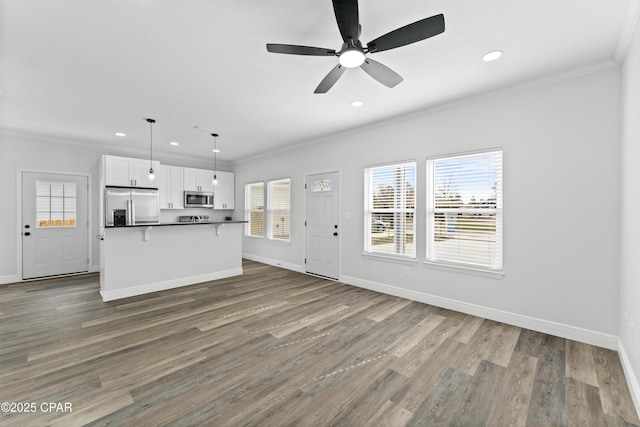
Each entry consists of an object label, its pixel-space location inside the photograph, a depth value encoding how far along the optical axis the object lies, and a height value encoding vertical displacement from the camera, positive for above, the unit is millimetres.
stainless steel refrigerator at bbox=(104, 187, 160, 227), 5797 +99
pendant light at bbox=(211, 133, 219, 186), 5499 +1453
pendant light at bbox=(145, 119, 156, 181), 4574 +1426
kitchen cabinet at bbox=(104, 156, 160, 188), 5752 +835
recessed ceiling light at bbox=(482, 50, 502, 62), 2621 +1491
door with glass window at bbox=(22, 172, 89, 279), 5344 -287
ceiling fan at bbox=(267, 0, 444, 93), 1748 +1207
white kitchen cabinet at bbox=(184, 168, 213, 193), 7133 +808
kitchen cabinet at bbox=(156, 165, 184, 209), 6695 +587
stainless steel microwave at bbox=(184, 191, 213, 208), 7117 +297
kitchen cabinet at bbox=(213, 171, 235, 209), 7686 +539
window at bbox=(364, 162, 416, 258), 4336 +18
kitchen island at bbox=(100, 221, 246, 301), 4277 -789
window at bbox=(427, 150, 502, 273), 3516 +17
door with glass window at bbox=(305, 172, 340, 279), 5391 -267
